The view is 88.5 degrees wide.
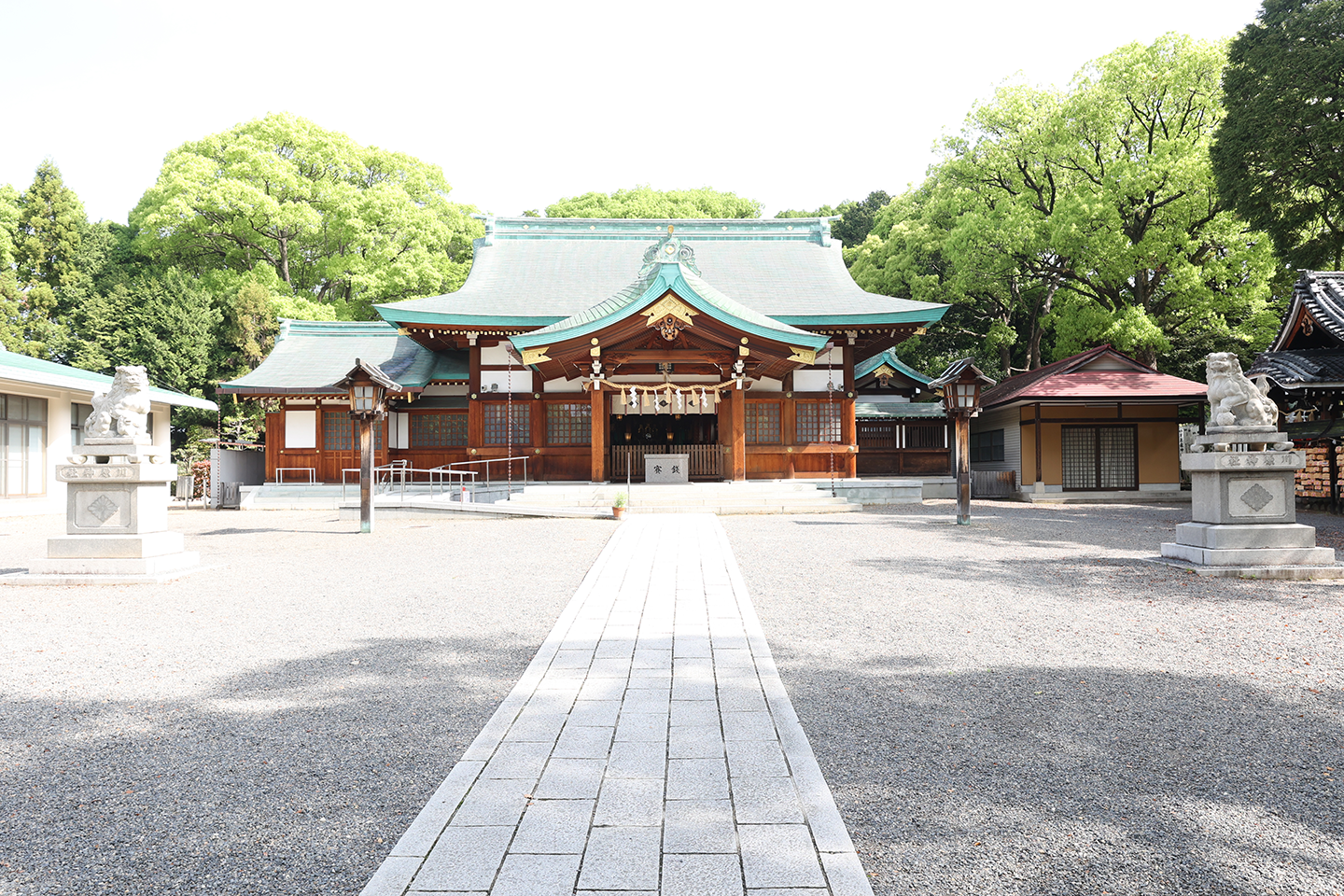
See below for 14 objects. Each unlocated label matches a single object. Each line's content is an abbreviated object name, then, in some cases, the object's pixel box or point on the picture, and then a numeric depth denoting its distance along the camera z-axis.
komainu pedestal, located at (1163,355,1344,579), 7.65
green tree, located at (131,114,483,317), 28.30
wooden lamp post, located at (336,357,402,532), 13.30
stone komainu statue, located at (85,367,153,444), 8.11
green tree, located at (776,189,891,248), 40.78
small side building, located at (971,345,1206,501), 19.81
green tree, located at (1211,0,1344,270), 14.02
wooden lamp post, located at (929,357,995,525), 13.07
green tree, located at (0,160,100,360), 26.58
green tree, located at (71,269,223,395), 25.09
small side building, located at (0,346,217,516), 17.84
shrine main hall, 16.70
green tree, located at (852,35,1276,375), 19.67
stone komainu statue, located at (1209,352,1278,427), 8.05
